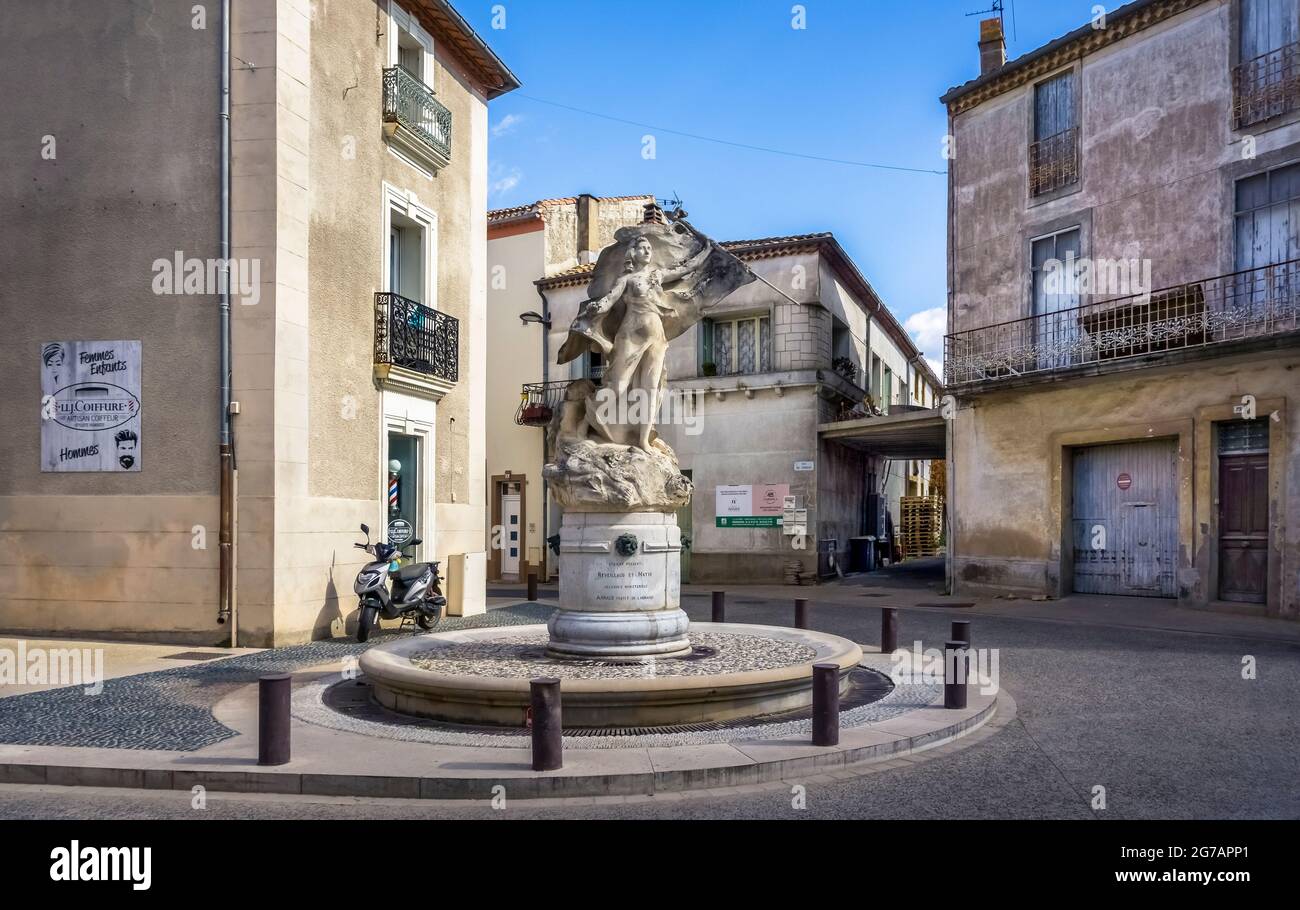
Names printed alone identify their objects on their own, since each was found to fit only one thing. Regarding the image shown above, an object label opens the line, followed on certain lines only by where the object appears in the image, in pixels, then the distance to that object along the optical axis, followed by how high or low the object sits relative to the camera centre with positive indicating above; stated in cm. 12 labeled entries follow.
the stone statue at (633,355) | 900 +113
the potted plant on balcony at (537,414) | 2405 +144
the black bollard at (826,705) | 643 -150
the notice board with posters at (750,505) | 2325 -74
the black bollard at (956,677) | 776 -159
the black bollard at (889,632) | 1084 -172
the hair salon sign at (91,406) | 1177 +80
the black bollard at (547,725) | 582 -148
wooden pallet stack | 3588 -192
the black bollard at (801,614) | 1177 -167
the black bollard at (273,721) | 596 -149
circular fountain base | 711 -164
